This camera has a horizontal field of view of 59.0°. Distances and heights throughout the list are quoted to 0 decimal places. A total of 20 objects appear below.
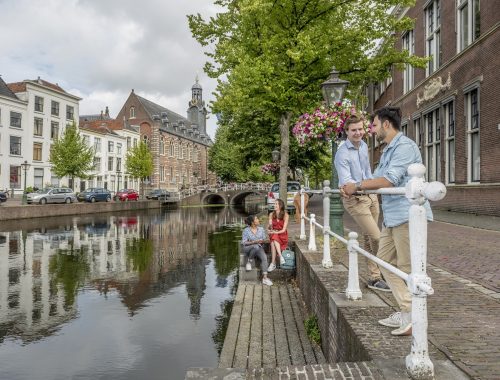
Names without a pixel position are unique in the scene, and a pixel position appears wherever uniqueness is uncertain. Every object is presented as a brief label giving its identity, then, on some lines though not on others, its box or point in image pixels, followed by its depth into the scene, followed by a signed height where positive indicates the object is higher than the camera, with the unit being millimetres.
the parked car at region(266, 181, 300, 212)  23462 +206
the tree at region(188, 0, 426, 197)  14508 +5001
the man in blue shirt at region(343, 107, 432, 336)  3209 +75
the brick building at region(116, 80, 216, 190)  67562 +9476
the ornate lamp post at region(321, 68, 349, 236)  8758 +2010
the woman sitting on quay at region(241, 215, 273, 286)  8820 -971
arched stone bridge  52938 +293
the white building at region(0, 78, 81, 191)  41094 +6503
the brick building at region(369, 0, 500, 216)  13969 +3807
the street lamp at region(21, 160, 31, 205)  29781 -355
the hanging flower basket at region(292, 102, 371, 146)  8797 +1514
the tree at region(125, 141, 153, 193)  50938 +3691
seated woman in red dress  9031 -705
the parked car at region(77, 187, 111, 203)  38938 -49
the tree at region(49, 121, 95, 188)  37531 +3256
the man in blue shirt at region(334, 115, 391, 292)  4238 +209
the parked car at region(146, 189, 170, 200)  48500 +83
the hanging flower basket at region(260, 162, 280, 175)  30088 +1985
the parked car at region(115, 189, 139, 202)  44084 -15
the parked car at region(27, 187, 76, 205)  32500 -141
